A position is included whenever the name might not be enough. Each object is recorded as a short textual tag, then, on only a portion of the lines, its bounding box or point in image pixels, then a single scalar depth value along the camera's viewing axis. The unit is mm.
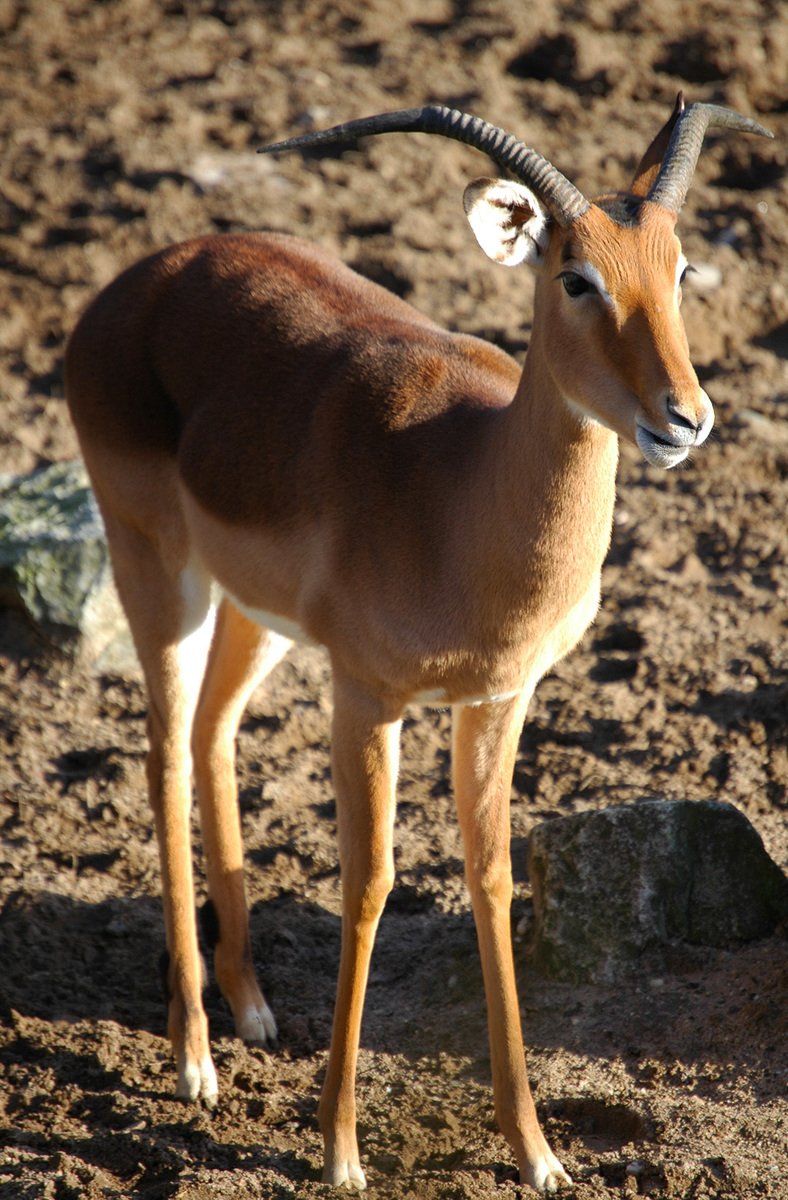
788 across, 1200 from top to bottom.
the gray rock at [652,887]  10398
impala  8062
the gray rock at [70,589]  14320
